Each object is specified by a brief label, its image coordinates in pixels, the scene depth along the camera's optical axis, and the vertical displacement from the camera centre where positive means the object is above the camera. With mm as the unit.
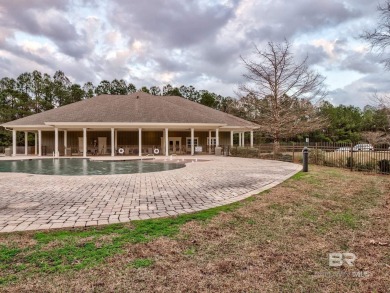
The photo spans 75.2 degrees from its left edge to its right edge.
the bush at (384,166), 11367 -1055
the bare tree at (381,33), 10430 +4611
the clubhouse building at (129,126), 25578 +2004
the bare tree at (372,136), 26262 +722
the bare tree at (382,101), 14156 +2363
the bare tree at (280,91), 21125 +4591
